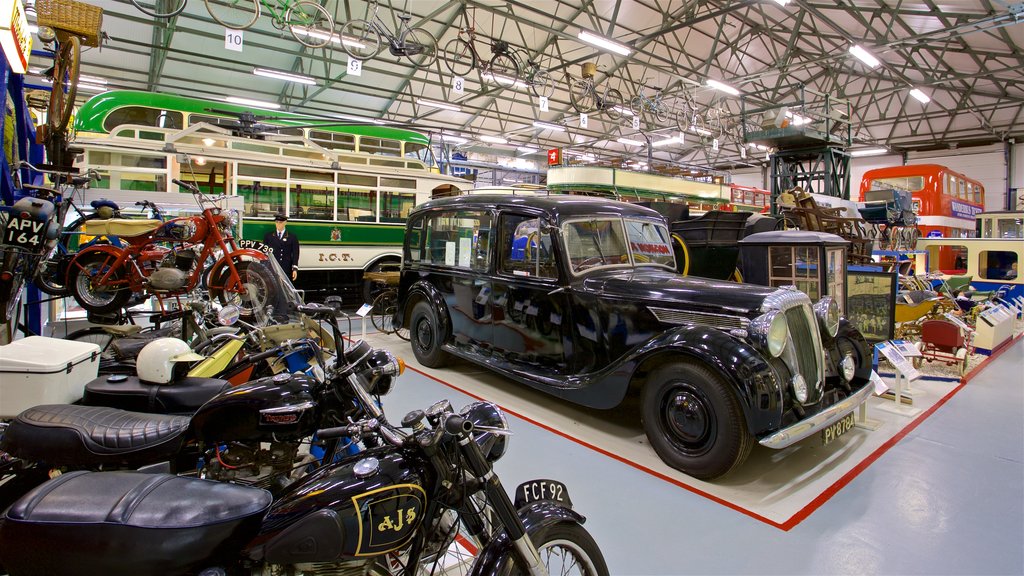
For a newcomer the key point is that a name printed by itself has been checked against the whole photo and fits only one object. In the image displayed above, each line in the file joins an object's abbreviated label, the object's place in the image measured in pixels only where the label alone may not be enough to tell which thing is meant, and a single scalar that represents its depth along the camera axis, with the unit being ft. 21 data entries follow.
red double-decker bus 39.42
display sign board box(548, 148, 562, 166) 43.98
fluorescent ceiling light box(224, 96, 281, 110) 35.56
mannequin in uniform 21.22
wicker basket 12.36
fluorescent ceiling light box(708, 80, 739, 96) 37.52
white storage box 6.27
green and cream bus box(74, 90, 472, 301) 21.75
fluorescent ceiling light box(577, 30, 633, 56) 29.81
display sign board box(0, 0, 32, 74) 8.30
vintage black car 8.70
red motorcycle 15.05
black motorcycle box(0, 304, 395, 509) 5.61
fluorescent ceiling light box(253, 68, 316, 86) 32.25
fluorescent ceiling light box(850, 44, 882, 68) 31.99
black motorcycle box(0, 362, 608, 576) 3.72
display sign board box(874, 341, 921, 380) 12.75
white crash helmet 7.34
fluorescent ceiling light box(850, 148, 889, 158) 61.36
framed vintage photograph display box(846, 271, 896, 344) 15.84
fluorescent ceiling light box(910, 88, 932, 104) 44.53
